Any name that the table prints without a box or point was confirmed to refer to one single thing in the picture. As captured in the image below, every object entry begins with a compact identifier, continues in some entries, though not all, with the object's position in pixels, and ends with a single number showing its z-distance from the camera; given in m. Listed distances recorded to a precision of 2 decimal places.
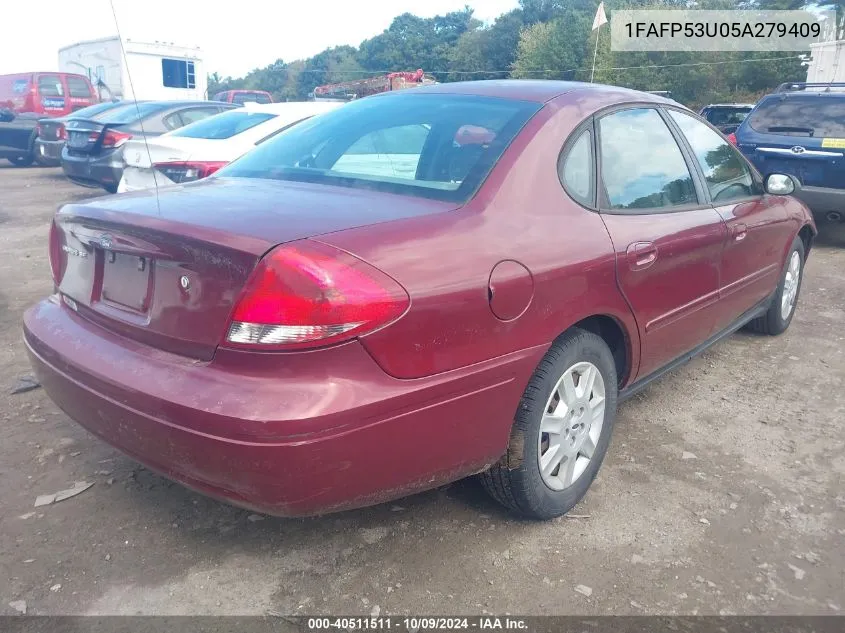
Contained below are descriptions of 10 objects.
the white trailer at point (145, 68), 20.30
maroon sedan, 2.00
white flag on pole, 10.46
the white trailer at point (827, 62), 18.88
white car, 6.48
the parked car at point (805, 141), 7.55
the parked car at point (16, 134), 14.02
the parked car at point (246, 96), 27.00
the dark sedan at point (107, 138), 9.17
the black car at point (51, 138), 12.41
